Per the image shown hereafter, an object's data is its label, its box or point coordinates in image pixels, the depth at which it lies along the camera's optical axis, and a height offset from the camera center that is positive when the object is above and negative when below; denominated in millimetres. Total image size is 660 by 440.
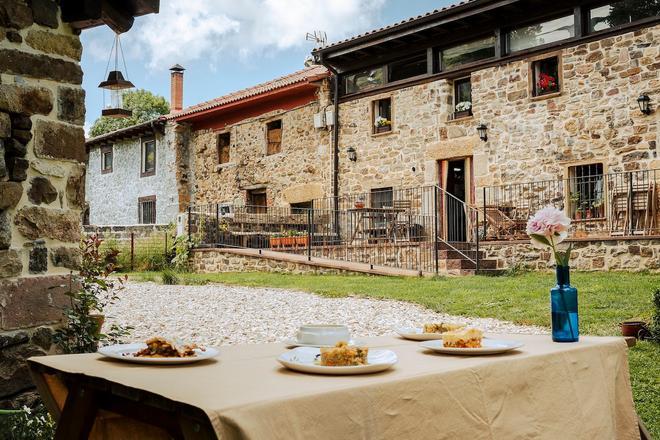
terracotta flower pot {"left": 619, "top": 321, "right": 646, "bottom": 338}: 6059 -805
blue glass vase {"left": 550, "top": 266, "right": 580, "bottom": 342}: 2844 -313
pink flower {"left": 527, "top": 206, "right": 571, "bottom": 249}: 2982 +48
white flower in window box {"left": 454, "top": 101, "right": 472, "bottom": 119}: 14930 +2784
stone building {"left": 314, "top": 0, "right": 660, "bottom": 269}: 12188 +2486
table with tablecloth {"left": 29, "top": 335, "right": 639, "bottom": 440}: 1758 -467
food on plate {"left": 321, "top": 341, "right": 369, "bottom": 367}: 2129 -363
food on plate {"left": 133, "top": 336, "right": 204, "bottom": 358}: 2287 -362
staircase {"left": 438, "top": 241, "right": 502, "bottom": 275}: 12297 -431
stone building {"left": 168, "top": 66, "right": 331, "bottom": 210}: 17562 +2668
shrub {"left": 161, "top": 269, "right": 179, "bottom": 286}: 12547 -693
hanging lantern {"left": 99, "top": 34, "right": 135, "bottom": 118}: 8148 +1848
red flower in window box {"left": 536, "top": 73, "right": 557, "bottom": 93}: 13594 +3045
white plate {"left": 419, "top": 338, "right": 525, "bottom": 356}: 2479 -402
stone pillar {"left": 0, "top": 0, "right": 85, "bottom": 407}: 3844 +379
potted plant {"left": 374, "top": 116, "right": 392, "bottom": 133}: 16219 +2692
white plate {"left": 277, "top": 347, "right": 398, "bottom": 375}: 2059 -385
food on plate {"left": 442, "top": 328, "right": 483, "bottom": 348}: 2555 -375
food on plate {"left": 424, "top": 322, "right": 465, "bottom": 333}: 2920 -383
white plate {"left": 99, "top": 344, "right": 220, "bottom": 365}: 2203 -378
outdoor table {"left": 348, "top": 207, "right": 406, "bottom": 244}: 14234 +417
